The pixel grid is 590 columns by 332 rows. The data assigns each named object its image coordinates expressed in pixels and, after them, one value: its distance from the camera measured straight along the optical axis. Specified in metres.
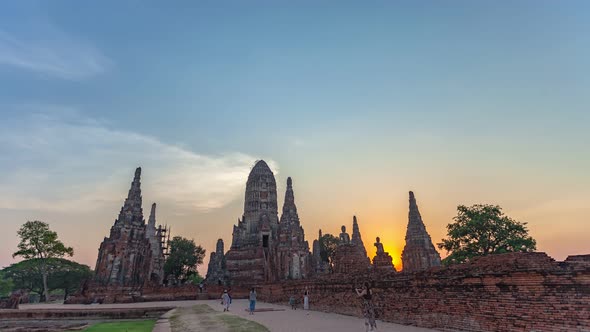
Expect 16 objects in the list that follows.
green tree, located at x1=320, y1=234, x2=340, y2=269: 63.75
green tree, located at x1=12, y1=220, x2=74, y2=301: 37.72
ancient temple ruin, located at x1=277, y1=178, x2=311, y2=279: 36.97
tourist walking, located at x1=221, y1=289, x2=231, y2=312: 19.37
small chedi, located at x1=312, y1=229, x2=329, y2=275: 45.75
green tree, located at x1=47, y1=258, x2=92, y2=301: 51.39
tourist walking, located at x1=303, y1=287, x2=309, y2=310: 18.44
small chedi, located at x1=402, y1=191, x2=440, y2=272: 33.94
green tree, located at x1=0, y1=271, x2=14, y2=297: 51.10
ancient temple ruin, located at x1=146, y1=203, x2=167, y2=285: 47.38
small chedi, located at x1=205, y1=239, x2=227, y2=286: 43.56
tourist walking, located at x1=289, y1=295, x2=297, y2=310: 20.26
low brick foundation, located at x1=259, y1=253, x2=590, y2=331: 6.92
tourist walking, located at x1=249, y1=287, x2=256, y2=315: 17.23
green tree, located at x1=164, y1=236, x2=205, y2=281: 58.69
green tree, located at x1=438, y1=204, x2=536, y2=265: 25.64
